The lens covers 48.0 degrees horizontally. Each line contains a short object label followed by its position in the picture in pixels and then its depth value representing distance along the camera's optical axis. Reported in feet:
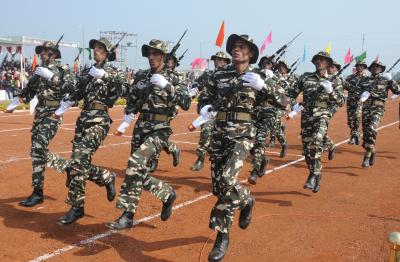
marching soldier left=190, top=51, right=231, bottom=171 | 31.55
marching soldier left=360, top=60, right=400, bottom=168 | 34.86
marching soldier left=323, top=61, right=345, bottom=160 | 35.94
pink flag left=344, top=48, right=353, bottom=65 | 74.06
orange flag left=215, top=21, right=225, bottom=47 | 52.16
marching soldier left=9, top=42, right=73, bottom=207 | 21.80
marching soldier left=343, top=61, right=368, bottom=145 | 46.61
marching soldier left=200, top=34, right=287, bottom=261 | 16.03
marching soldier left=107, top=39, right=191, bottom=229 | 17.71
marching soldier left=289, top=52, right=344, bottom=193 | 26.02
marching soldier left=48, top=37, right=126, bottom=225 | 19.02
